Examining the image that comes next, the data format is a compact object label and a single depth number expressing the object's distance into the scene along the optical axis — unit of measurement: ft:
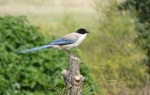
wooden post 32.38
